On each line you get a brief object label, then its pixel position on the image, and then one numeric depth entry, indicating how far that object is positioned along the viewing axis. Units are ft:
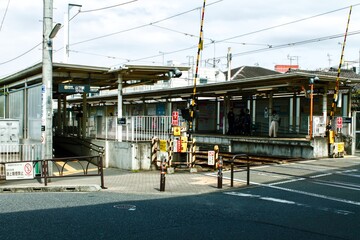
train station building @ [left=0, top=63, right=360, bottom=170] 55.11
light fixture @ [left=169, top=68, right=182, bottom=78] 57.62
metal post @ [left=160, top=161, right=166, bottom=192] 36.78
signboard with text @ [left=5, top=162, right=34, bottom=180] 38.91
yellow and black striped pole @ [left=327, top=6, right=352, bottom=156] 63.41
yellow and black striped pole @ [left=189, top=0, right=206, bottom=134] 52.06
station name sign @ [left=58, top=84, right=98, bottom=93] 53.98
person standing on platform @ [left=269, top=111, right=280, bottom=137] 73.31
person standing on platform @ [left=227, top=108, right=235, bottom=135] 89.30
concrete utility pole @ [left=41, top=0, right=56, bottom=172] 42.37
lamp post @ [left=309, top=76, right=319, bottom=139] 63.00
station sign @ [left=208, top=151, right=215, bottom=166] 49.18
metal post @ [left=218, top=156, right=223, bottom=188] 37.92
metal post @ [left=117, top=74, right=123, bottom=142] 56.69
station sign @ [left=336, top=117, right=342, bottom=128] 64.92
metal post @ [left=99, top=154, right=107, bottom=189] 38.14
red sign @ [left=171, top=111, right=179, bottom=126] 52.45
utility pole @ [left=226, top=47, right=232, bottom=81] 144.56
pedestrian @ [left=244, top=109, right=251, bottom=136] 86.22
